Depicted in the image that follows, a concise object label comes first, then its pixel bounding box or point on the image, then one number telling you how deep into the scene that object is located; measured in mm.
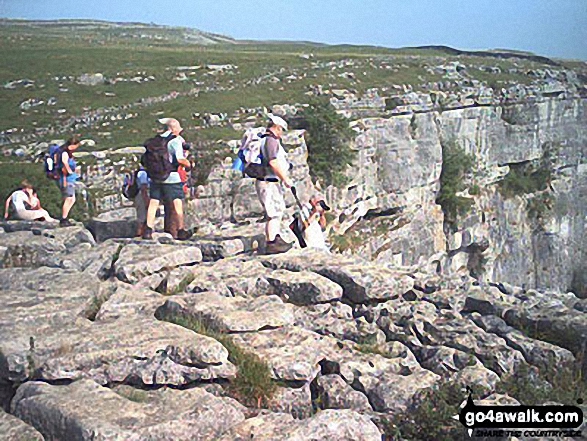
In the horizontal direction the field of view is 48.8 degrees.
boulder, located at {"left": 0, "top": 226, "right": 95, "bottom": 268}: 10108
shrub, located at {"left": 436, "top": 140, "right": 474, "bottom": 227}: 33906
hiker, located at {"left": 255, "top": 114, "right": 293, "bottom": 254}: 10461
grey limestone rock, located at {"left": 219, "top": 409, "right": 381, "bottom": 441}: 5359
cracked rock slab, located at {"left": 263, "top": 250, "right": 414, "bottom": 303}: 8672
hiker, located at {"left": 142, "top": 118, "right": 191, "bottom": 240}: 11148
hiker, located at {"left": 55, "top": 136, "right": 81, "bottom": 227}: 13133
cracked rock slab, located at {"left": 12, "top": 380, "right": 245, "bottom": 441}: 5137
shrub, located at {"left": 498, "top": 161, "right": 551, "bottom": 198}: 38188
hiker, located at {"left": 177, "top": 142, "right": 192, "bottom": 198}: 11498
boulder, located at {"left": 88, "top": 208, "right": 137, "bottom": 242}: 12852
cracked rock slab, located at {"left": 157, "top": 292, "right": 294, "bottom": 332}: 7289
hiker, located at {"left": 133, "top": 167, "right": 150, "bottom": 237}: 12328
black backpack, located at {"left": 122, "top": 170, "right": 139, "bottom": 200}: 12461
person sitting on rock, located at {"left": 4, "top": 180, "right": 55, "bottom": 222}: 13961
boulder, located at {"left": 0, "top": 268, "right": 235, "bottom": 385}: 6188
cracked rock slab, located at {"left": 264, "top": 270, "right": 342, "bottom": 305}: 8508
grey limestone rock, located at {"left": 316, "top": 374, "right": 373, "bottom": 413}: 6508
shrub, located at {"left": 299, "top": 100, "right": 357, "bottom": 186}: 26297
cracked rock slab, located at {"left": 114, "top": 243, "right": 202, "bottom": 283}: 9234
